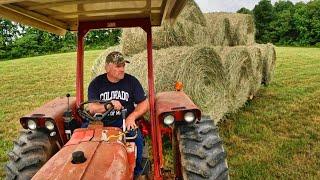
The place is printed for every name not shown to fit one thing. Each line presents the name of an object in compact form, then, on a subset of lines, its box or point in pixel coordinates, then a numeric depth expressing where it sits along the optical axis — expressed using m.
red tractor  1.89
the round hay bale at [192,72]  3.47
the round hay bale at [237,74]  4.28
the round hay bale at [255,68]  5.13
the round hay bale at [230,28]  5.04
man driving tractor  2.24
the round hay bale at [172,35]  4.14
